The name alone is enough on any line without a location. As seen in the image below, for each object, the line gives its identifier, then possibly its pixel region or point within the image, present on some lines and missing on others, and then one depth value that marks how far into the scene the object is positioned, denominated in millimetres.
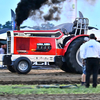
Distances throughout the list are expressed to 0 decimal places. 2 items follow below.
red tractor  26641
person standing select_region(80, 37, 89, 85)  17969
